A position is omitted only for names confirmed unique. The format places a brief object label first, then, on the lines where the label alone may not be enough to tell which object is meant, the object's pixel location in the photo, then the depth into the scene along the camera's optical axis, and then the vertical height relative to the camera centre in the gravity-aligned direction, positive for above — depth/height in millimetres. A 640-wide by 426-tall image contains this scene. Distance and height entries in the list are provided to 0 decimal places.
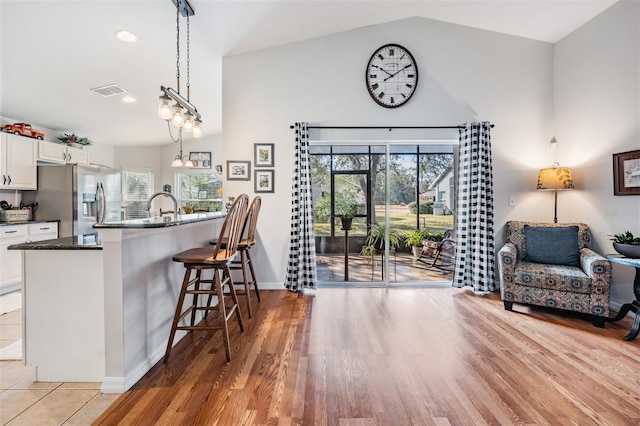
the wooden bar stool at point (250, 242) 2927 -325
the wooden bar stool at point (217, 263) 2090 -374
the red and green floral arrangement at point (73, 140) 5176 +1202
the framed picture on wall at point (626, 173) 2898 +371
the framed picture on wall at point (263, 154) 3859 +698
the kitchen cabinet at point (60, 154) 4526 +901
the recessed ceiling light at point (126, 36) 3018 +1740
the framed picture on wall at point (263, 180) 3869 +378
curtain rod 3867 +1056
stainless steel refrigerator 4391 +180
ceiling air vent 4102 +1641
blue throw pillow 3191 -371
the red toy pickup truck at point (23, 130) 4158 +1109
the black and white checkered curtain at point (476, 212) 3709 -18
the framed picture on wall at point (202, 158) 7258 +1226
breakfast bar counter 1778 -591
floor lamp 3467 +369
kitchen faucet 2222 +28
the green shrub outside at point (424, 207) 4047 +44
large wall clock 3873 +1710
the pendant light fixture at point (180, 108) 2355 +843
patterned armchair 2729 -579
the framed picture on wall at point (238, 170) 3861 +503
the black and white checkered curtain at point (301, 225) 3713 -182
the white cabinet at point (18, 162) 3932 +638
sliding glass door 4004 +31
